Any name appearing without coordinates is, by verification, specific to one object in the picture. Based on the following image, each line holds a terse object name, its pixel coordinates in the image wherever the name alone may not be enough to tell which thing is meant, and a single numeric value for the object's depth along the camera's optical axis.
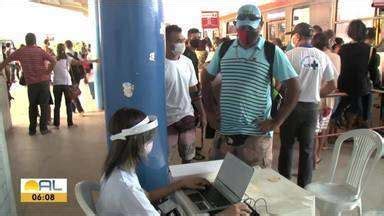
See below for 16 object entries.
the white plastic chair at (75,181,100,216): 1.51
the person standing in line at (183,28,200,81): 4.54
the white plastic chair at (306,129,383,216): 2.33
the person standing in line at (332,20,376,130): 4.18
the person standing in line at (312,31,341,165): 3.54
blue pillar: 1.83
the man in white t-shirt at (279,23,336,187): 3.01
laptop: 1.54
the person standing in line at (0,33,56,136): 5.26
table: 1.51
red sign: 9.05
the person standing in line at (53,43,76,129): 5.87
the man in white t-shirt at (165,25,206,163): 2.86
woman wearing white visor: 1.46
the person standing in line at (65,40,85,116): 6.95
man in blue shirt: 2.06
